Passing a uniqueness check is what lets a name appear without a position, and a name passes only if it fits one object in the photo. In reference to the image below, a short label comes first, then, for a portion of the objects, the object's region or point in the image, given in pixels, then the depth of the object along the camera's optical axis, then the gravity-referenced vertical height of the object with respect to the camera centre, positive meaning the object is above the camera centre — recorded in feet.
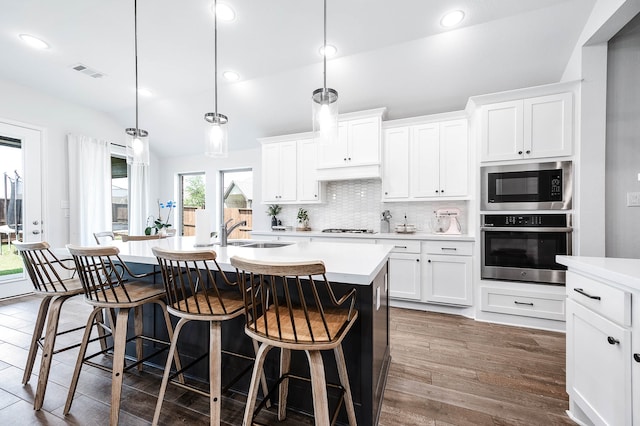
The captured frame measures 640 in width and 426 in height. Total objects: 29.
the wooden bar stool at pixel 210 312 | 4.12 -1.63
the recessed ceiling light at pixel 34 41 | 9.29 +5.87
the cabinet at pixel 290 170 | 13.20 +2.03
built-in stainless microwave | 8.65 +0.83
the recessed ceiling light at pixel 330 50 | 9.35 +5.61
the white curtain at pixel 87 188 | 13.70 +1.15
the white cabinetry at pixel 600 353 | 3.72 -2.18
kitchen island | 4.52 -2.28
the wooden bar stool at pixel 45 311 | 5.29 -2.07
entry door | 11.81 +0.79
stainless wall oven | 8.68 -1.13
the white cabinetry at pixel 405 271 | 10.55 -2.32
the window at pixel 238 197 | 16.65 +0.86
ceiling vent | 10.93 +5.74
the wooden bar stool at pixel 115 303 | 4.76 -1.70
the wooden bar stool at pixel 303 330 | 3.34 -1.65
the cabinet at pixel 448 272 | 9.90 -2.24
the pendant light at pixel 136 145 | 7.97 +1.91
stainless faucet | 6.97 -0.57
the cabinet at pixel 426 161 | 10.65 +2.03
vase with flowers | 14.84 -0.54
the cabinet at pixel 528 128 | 8.59 +2.73
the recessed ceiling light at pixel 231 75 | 11.10 +5.59
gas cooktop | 12.46 -0.93
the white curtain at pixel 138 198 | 16.58 +0.77
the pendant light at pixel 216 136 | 7.21 +2.01
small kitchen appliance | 11.30 -0.43
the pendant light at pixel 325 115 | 5.70 +2.05
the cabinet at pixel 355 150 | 11.60 +2.69
